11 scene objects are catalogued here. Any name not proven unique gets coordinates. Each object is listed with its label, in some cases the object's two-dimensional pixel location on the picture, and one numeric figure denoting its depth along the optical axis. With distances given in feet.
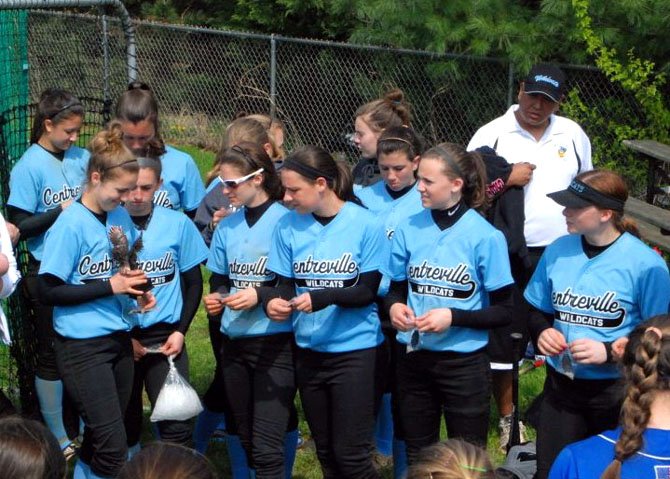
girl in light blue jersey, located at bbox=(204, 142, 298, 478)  16.47
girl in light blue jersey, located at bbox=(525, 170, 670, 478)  14.37
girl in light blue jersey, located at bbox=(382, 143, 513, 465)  15.56
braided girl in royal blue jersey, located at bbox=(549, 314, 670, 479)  10.59
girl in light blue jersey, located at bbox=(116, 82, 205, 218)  19.06
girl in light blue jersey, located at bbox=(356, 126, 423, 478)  17.89
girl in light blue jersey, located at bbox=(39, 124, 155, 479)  15.93
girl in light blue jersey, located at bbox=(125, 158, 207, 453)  17.15
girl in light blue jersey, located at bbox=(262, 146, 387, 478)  16.03
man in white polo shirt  19.77
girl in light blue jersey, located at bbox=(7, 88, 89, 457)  18.93
